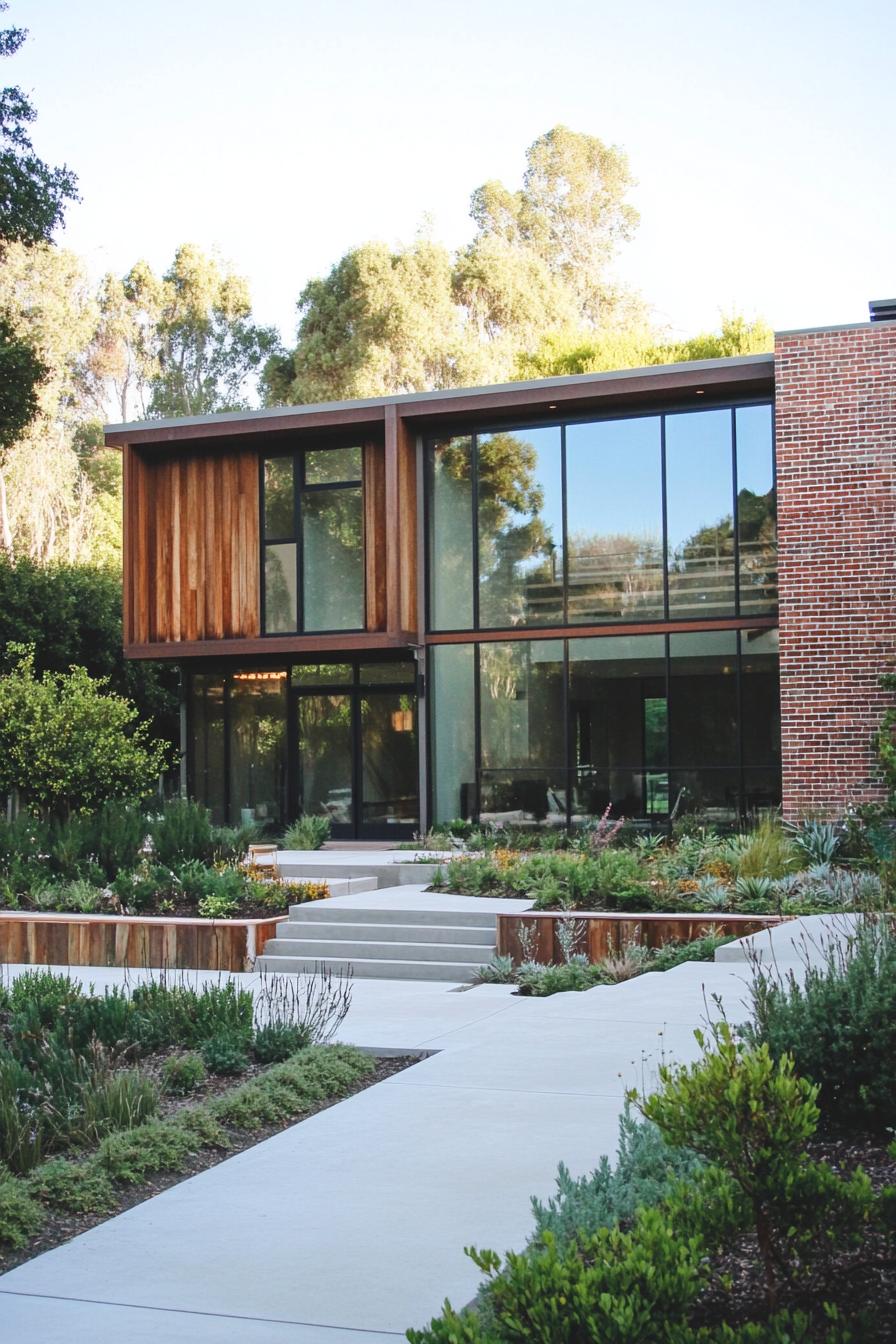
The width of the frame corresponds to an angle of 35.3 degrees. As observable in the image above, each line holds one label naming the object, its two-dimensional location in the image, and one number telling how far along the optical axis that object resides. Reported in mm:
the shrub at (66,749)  17125
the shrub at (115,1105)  5887
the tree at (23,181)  22844
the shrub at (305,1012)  7652
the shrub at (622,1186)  4141
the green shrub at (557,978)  9883
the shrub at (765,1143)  3381
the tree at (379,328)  39156
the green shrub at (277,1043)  7352
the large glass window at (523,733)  18469
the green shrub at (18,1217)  4691
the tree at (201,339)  44969
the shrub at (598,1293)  2969
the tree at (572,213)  43562
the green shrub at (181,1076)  6758
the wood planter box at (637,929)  11297
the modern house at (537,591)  16250
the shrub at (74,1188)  5074
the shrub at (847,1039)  5254
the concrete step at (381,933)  11867
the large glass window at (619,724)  17875
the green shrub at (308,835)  18500
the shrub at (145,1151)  5391
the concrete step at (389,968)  11328
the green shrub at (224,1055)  7117
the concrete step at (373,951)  11594
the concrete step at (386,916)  12094
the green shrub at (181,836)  14250
